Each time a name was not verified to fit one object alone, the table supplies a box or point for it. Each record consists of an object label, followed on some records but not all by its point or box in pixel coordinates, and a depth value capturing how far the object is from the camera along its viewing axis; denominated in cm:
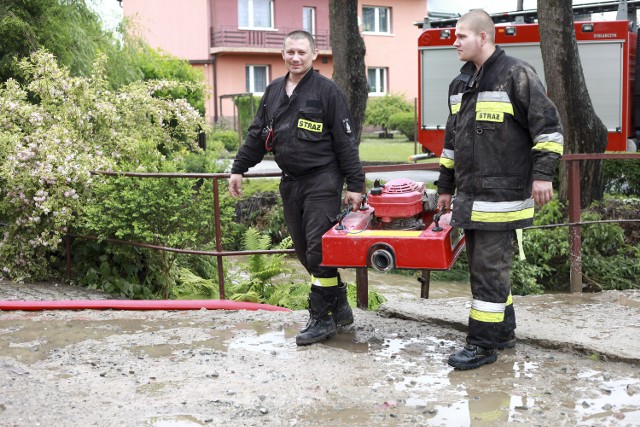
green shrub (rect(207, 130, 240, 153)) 2780
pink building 3547
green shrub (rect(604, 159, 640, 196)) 1280
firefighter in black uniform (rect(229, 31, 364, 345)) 543
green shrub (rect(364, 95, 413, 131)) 3494
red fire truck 1480
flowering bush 748
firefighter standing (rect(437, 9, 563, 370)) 479
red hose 660
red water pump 495
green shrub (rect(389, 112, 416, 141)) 3212
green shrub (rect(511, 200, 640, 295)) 990
